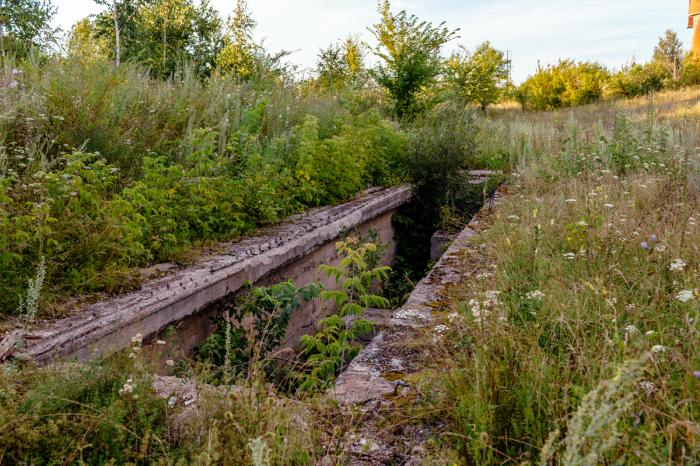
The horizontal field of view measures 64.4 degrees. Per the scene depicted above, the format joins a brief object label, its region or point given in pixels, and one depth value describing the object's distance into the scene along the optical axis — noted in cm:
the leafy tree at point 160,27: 2156
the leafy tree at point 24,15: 1739
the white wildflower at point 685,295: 187
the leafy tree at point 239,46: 1570
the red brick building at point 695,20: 3209
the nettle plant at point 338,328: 288
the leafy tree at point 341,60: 1577
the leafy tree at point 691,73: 2722
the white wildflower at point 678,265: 220
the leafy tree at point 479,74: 2197
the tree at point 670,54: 2972
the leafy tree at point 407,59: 1191
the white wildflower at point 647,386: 162
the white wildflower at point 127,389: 181
